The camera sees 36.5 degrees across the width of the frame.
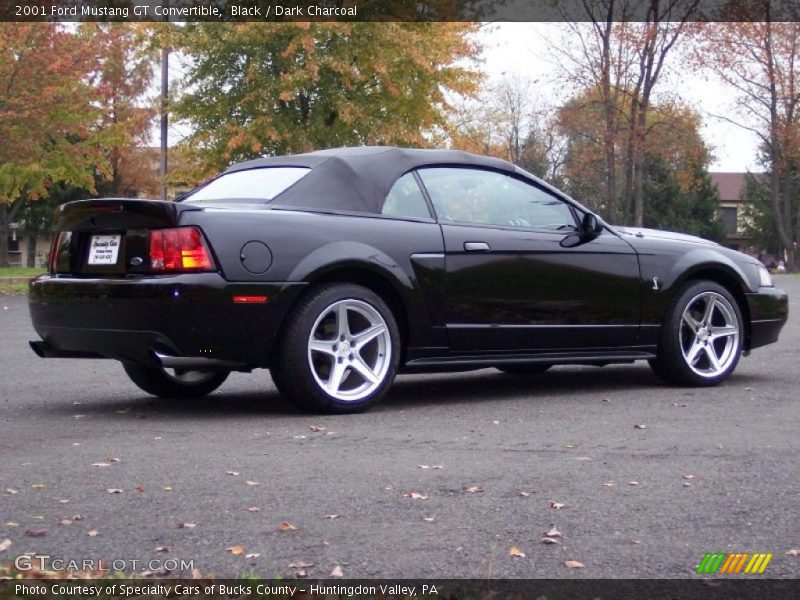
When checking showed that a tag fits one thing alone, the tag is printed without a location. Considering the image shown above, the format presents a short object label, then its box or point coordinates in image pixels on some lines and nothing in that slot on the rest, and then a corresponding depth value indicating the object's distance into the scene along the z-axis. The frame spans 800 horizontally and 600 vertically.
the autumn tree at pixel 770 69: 49.66
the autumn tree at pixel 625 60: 42.44
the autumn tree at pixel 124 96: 31.02
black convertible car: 6.43
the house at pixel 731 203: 94.56
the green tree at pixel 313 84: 29.16
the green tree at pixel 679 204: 65.38
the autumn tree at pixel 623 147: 44.75
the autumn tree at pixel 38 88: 26.53
